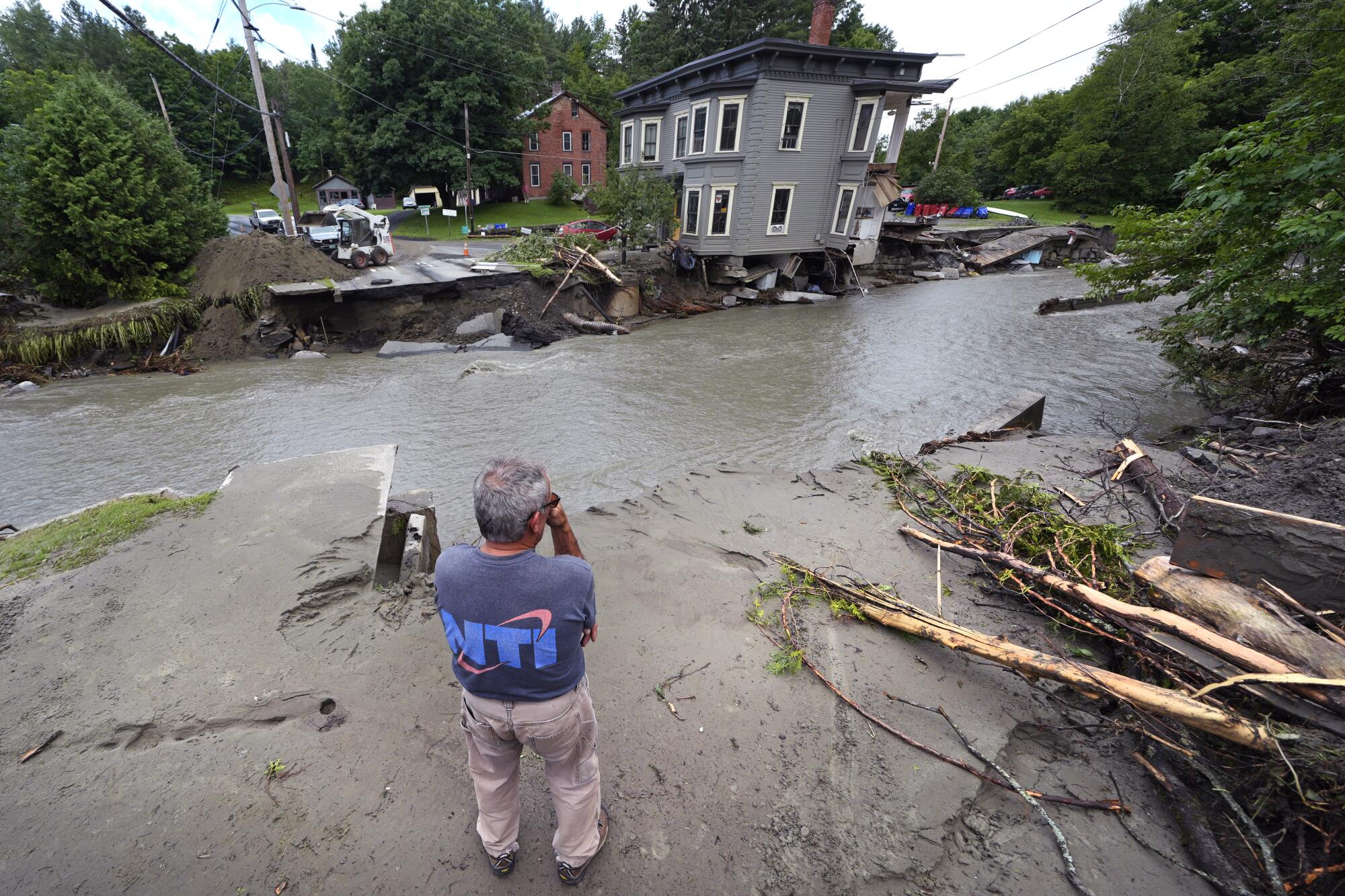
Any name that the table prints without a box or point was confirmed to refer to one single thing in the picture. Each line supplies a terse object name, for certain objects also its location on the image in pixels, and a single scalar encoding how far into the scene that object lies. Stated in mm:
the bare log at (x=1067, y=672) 2541
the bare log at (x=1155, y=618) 2842
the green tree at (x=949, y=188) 41156
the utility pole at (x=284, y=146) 19047
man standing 1998
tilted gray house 21109
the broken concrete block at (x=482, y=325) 15836
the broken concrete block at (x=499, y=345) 15250
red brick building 43506
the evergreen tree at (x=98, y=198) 12273
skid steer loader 18281
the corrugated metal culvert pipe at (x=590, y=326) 17406
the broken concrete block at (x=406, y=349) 14398
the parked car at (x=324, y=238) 19800
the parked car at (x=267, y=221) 25781
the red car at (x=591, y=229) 24234
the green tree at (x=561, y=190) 39781
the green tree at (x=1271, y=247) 6281
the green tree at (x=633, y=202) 21031
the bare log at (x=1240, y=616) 2779
